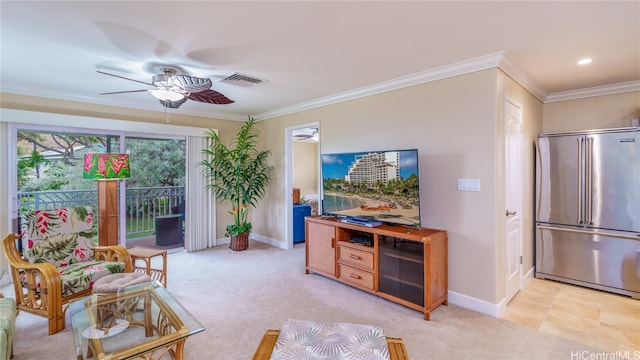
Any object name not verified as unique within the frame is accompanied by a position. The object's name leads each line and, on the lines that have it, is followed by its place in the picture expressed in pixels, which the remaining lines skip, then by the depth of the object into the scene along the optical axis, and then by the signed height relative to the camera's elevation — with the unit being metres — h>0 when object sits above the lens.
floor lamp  3.52 -0.02
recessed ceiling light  2.80 +1.12
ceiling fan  2.69 +0.88
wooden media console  2.80 -0.83
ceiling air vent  3.12 +1.09
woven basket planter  5.02 -1.03
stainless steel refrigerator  3.23 -0.34
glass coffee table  1.79 -0.96
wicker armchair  2.54 -0.77
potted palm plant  5.07 +0.08
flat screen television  2.98 -0.07
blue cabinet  5.46 -0.74
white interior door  3.00 -0.18
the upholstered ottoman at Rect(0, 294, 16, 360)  1.74 -0.91
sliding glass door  3.85 +0.06
